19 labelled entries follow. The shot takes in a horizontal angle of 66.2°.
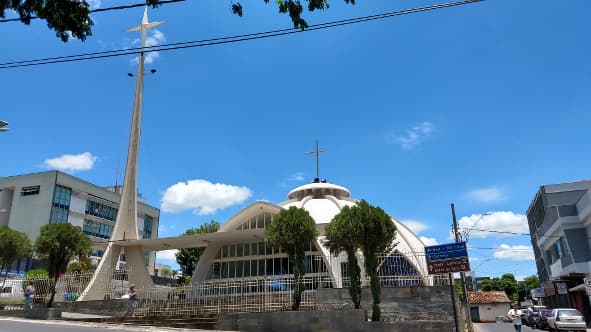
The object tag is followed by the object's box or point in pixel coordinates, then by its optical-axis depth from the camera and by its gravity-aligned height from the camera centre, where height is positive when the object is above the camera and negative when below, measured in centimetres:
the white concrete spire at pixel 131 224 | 2788 +514
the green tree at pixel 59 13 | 606 +385
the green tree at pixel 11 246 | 2428 +336
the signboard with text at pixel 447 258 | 1433 +128
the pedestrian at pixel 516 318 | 1716 -73
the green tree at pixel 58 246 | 2228 +304
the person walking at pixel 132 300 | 1828 +30
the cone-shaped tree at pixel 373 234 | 1600 +230
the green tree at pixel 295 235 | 1703 +249
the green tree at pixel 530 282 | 9056 +318
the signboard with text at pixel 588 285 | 1706 +41
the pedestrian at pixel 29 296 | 2003 +60
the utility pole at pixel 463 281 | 2110 +86
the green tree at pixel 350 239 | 1617 +221
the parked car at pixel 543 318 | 2994 -136
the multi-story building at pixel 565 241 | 3216 +426
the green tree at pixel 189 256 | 5159 +546
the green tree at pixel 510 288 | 8189 +179
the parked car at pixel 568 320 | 2428 -120
